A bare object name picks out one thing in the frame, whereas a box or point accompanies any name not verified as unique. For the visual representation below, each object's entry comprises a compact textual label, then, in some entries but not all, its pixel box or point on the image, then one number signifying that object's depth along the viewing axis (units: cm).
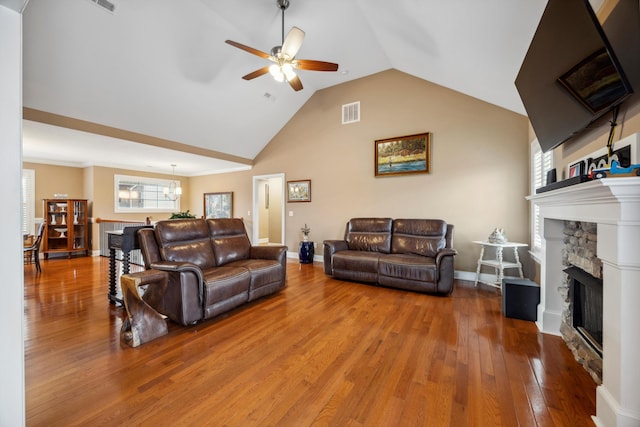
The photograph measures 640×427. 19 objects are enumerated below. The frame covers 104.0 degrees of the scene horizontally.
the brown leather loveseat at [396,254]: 340
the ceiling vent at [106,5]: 278
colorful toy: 119
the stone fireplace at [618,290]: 119
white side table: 337
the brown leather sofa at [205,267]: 245
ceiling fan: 272
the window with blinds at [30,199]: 591
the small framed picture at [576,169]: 184
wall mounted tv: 135
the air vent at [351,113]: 523
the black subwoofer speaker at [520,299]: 258
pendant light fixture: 808
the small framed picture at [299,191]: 586
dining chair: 433
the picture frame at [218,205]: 745
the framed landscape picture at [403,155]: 450
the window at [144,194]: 693
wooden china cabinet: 592
